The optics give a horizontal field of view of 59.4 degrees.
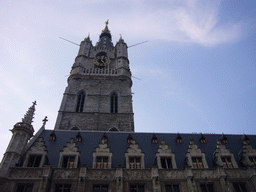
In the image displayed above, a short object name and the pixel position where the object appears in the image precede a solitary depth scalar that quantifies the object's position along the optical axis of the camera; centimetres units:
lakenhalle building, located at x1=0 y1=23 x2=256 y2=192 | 1548
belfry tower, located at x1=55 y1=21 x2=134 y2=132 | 3481
